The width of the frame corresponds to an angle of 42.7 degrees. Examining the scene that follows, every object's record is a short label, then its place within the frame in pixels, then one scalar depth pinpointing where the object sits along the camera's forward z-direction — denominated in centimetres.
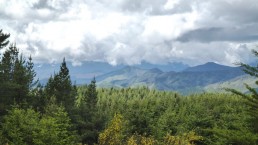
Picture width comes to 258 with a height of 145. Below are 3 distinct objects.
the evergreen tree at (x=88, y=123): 6375
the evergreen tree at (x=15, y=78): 4981
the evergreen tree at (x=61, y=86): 6400
